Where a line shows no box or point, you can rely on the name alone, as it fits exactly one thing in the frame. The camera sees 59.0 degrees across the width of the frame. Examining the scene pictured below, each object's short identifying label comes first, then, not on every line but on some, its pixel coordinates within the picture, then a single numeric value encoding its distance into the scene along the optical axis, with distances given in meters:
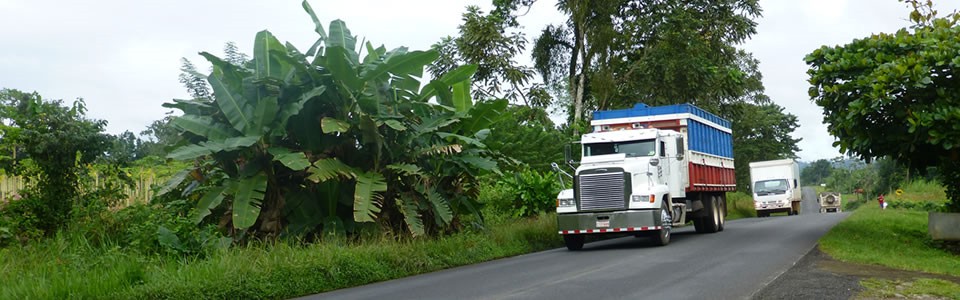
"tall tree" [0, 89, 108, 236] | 14.45
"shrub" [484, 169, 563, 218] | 21.69
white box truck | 41.66
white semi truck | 17.36
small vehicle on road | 61.59
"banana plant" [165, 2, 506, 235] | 14.52
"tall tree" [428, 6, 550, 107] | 30.17
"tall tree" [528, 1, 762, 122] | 30.81
